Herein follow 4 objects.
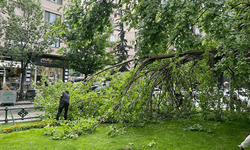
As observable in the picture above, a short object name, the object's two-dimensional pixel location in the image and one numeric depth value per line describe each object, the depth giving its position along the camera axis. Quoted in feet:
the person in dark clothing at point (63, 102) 26.89
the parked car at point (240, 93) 25.91
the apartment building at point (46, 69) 73.51
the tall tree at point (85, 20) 17.74
